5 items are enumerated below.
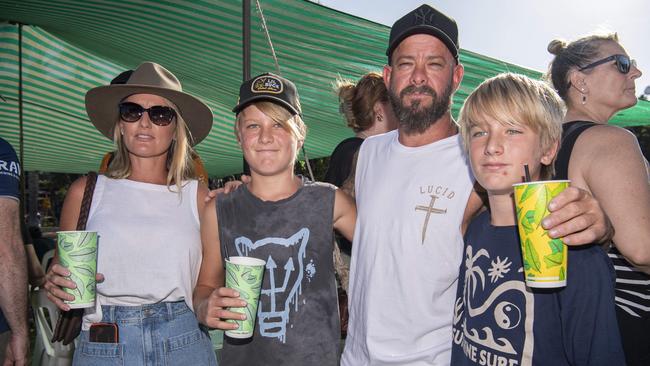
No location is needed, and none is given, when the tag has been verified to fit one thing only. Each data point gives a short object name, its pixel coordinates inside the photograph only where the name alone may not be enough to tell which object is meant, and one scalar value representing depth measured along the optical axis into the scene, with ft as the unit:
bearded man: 6.14
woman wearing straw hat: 7.00
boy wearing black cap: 6.47
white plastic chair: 12.81
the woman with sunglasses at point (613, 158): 5.86
